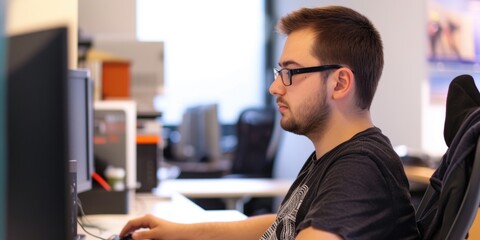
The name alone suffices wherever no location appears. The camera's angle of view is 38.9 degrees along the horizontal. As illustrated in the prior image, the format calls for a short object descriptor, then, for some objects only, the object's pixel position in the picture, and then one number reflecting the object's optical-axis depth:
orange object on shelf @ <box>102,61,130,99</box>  3.43
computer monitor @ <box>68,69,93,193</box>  2.10
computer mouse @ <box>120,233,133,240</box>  1.84
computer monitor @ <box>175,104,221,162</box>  5.39
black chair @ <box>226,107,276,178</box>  5.23
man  1.25
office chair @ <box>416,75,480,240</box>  1.15
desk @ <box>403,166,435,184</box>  3.04
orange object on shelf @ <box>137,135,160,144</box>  3.00
